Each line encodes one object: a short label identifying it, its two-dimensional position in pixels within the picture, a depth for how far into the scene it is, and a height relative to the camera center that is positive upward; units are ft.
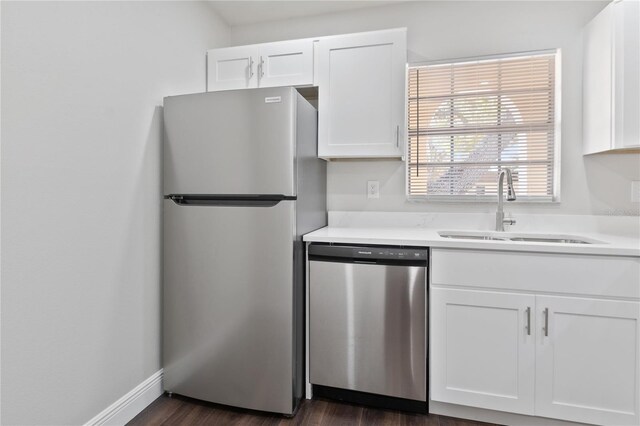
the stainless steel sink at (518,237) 6.70 -0.58
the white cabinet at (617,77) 5.64 +2.22
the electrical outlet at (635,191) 6.63 +0.32
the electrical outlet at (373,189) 7.91 +0.42
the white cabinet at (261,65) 7.27 +3.10
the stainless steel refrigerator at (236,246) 5.77 -0.67
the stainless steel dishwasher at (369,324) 5.72 -1.99
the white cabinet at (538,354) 5.04 -2.27
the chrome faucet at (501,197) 6.62 +0.20
